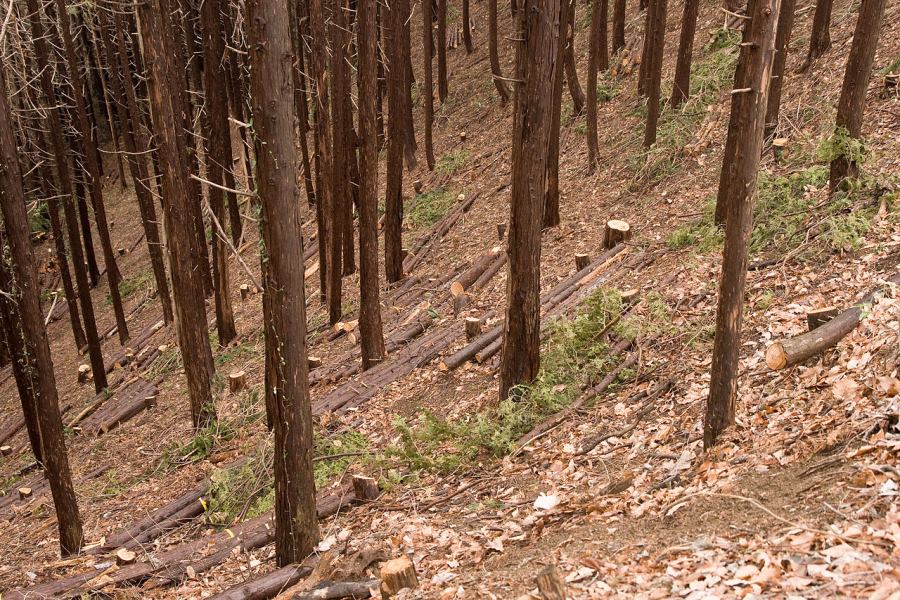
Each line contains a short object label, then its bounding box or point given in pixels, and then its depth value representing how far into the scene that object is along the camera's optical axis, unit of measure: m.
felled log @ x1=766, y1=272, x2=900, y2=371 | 5.79
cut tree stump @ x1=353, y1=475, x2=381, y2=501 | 7.17
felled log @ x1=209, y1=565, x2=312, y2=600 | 5.80
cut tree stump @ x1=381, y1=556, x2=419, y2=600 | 5.02
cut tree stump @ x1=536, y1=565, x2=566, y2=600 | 3.98
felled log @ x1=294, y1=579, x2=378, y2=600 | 5.16
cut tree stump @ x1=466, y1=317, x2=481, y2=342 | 9.95
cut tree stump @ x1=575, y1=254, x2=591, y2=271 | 10.70
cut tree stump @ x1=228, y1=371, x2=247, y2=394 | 11.73
